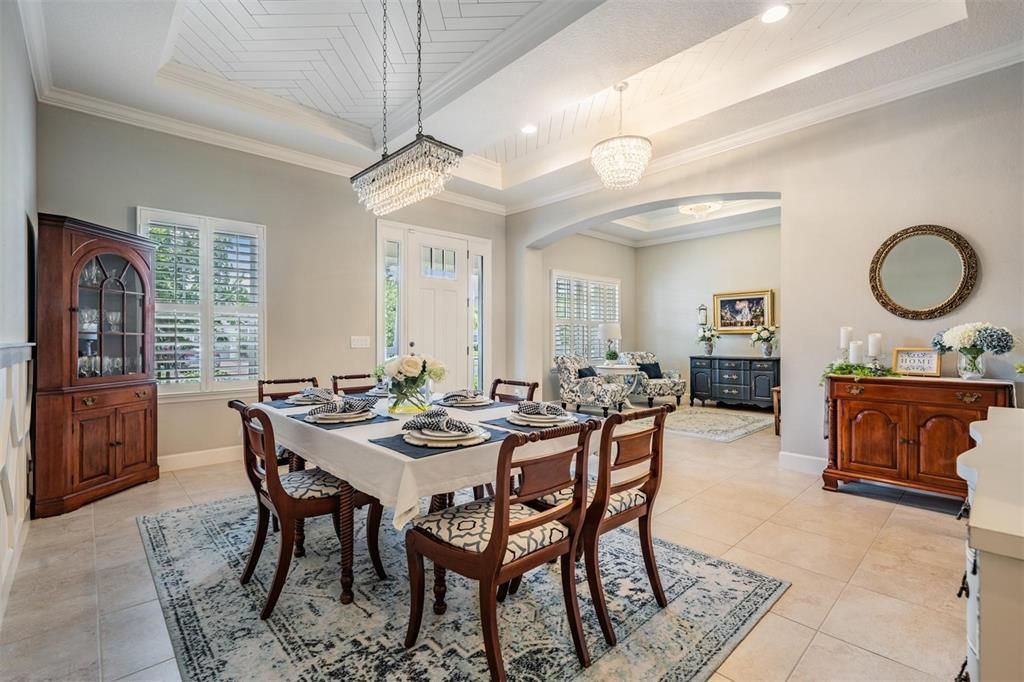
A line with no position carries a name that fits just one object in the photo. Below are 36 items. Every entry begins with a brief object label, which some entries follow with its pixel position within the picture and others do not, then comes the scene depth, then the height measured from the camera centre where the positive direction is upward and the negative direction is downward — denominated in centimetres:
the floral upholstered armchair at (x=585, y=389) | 670 -68
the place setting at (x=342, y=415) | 220 -34
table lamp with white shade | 768 +17
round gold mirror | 325 +49
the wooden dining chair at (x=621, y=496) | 175 -65
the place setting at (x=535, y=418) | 220 -37
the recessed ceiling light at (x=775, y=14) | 274 +197
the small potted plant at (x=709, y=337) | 812 +8
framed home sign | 326 -16
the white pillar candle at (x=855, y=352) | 351 -9
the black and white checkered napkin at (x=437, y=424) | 187 -33
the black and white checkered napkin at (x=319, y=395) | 283 -32
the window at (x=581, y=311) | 782 +56
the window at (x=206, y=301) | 398 +40
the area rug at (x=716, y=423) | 559 -111
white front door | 561 +53
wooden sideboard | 298 -61
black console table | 718 -62
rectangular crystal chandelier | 285 +111
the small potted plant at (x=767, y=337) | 731 +6
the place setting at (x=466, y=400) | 280 -35
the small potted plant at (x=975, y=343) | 288 -2
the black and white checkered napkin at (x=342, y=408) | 231 -32
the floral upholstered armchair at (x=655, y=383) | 746 -68
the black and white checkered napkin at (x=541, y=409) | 232 -34
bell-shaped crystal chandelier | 367 +148
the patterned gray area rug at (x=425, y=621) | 165 -114
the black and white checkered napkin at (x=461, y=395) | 296 -33
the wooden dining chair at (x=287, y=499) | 195 -69
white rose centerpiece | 245 -18
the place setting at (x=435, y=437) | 176 -37
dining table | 162 -46
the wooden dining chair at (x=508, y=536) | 150 -68
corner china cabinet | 304 -14
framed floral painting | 765 +52
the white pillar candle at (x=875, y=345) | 346 -4
